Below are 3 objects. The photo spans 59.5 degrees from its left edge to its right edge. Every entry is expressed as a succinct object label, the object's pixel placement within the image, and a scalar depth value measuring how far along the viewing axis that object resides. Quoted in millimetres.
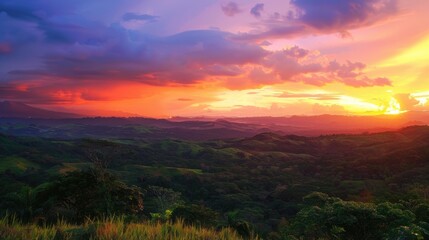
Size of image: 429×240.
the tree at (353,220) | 13602
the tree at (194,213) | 28516
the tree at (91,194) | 26809
